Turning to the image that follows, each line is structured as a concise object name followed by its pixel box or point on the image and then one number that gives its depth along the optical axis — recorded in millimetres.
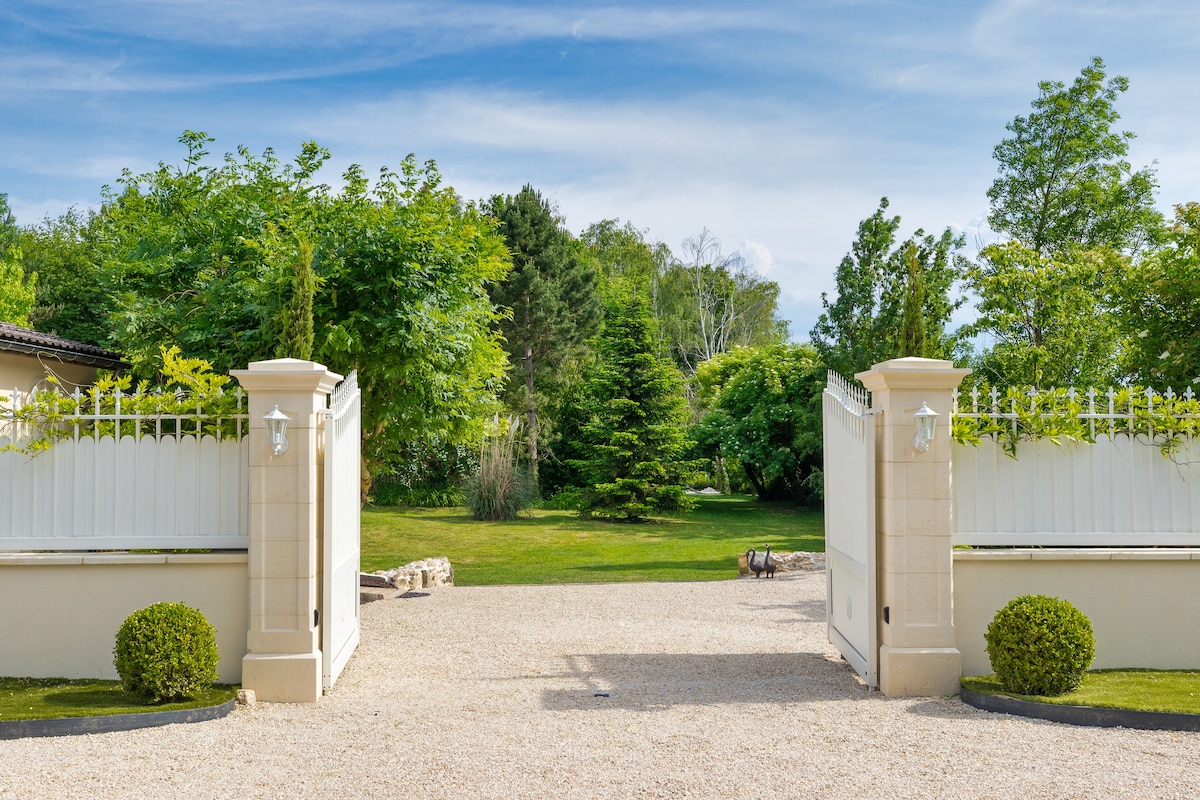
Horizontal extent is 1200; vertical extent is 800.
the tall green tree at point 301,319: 9398
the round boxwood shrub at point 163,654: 5727
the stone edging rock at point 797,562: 14234
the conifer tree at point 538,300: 29078
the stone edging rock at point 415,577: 12453
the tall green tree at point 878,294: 20969
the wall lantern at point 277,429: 6035
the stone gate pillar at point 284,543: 6180
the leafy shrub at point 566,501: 25978
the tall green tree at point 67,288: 28016
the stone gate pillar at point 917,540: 6246
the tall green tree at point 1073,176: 24656
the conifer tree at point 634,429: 23422
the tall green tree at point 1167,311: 10180
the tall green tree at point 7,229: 32531
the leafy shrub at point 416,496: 25312
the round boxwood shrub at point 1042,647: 5789
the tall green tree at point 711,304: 41562
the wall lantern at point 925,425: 6074
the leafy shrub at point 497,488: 21750
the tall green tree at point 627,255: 42156
